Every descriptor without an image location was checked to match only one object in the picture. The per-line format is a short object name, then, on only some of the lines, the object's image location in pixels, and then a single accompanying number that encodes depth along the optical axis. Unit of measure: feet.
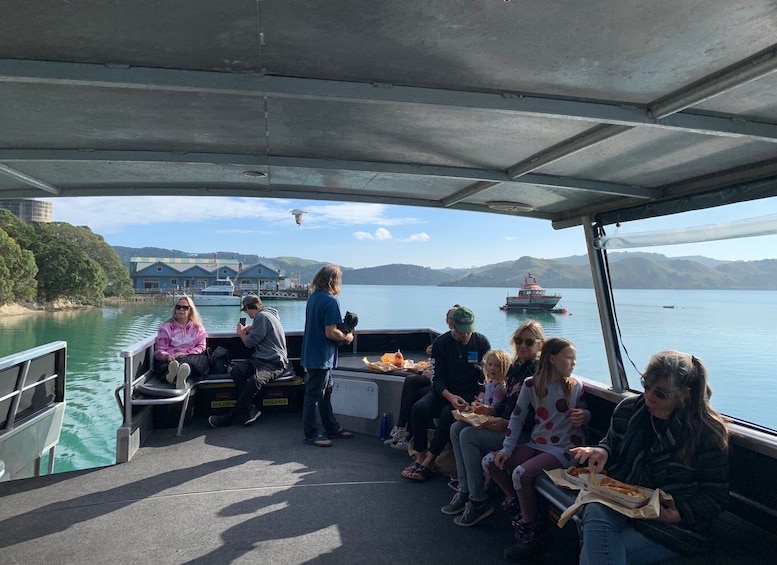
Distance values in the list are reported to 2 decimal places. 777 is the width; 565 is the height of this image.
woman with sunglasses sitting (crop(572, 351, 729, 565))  6.92
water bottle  15.52
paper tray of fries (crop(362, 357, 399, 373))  16.15
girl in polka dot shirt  9.61
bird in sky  16.68
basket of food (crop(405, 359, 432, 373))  15.89
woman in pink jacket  16.10
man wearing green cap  12.68
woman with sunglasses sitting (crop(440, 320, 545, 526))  10.16
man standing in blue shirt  14.46
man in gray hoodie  16.44
